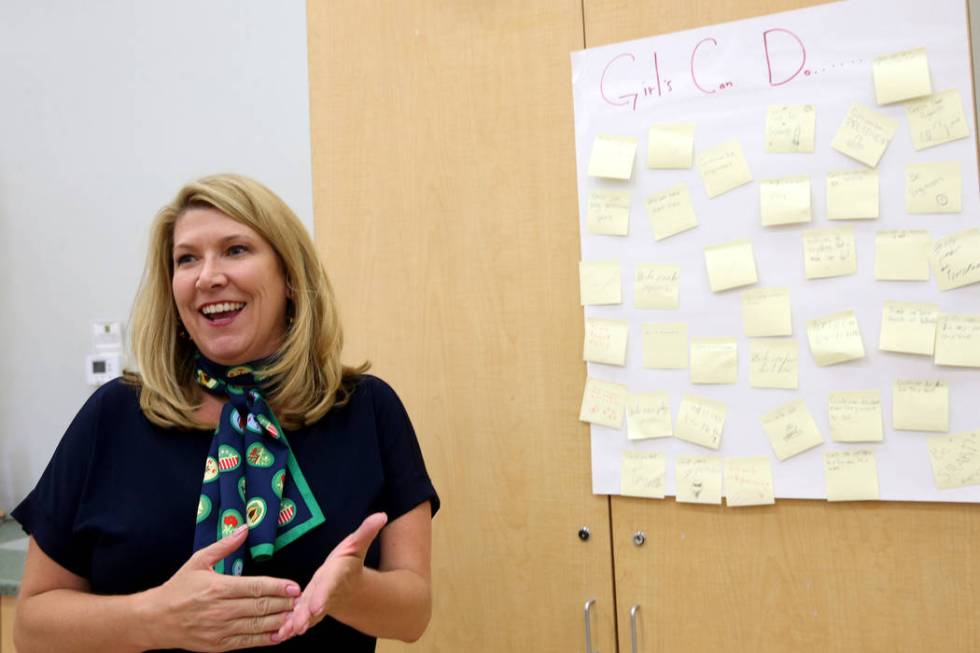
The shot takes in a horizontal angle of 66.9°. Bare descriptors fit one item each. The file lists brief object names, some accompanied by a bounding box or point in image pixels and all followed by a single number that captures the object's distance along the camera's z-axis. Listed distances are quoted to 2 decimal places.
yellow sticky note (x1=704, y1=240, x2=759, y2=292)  1.37
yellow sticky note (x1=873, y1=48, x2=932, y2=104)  1.26
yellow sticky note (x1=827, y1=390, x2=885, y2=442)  1.29
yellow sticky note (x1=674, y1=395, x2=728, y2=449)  1.39
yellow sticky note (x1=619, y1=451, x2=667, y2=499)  1.43
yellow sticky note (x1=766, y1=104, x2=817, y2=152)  1.34
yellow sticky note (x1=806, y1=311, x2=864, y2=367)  1.31
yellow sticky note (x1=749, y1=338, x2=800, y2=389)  1.35
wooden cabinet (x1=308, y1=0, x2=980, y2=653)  1.33
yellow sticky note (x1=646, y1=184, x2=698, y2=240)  1.42
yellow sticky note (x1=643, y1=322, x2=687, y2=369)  1.42
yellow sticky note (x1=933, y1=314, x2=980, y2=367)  1.24
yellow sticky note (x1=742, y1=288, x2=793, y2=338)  1.35
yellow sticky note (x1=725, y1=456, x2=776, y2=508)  1.36
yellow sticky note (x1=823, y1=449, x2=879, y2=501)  1.29
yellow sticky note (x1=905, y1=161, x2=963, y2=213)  1.25
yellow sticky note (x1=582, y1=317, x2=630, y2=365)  1.46
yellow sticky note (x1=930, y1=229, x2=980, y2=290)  1.24
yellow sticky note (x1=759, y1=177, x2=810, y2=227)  1.33
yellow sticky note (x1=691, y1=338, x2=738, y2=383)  1.39
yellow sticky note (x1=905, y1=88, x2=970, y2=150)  1.25
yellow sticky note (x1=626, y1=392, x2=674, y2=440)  1.43
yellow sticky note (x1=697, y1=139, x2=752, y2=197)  1.38
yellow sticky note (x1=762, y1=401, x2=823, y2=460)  1.33
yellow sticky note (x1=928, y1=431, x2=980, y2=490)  1.24
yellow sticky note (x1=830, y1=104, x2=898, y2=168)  1.29
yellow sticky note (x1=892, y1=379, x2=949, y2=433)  1.26
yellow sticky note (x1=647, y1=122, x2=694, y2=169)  1.42
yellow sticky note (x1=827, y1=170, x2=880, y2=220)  1.30
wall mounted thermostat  2.26
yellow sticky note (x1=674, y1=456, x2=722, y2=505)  1.39
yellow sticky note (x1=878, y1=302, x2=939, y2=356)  1.26
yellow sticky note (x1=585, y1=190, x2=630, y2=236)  1.46
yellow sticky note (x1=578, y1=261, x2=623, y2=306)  1.46
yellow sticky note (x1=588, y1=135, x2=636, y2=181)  1.45
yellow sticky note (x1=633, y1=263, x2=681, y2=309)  1.43
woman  0.97
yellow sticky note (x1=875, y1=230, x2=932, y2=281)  1.27
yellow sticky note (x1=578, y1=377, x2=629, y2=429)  1.46
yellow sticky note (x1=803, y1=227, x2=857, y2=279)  1.32
